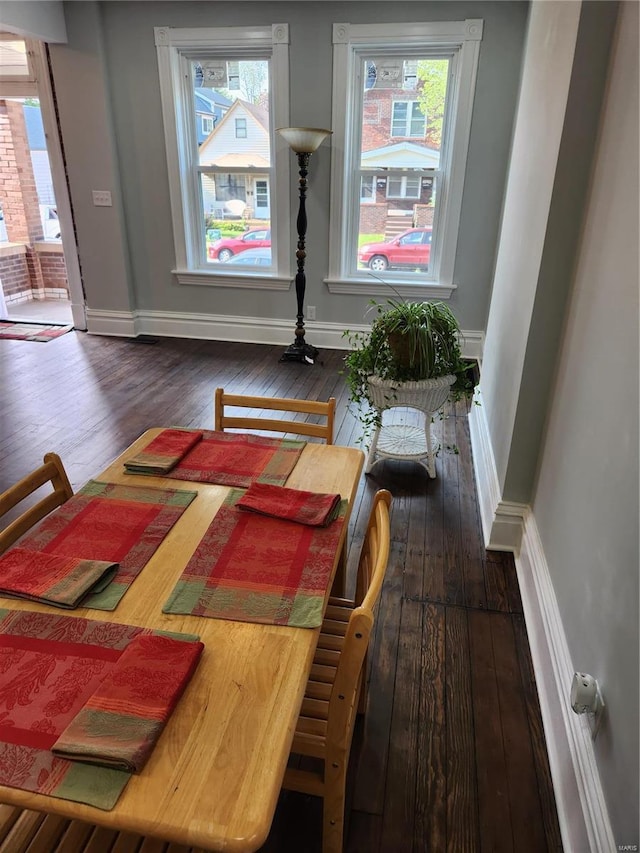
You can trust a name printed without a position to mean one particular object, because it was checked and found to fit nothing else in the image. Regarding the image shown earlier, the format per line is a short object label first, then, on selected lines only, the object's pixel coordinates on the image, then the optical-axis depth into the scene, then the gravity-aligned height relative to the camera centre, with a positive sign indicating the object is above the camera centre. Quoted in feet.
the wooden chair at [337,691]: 2.99 -3.24
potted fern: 8.21 -2.38
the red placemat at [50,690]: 2.33 -2.30
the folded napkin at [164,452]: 4.78 -2.20
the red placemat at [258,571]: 3.29 -2.28
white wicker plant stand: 8.39 -3.04
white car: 21.26 -1.22
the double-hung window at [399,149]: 13.02 +1.08
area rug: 16.53 -4.12
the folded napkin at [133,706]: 2.40 -2.26
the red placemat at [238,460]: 4.77 -2.26
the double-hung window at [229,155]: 13.76 +0.93
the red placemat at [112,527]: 3.67 -2.28
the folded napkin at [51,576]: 3.29 -2.24
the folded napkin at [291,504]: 4.11 -2.21
